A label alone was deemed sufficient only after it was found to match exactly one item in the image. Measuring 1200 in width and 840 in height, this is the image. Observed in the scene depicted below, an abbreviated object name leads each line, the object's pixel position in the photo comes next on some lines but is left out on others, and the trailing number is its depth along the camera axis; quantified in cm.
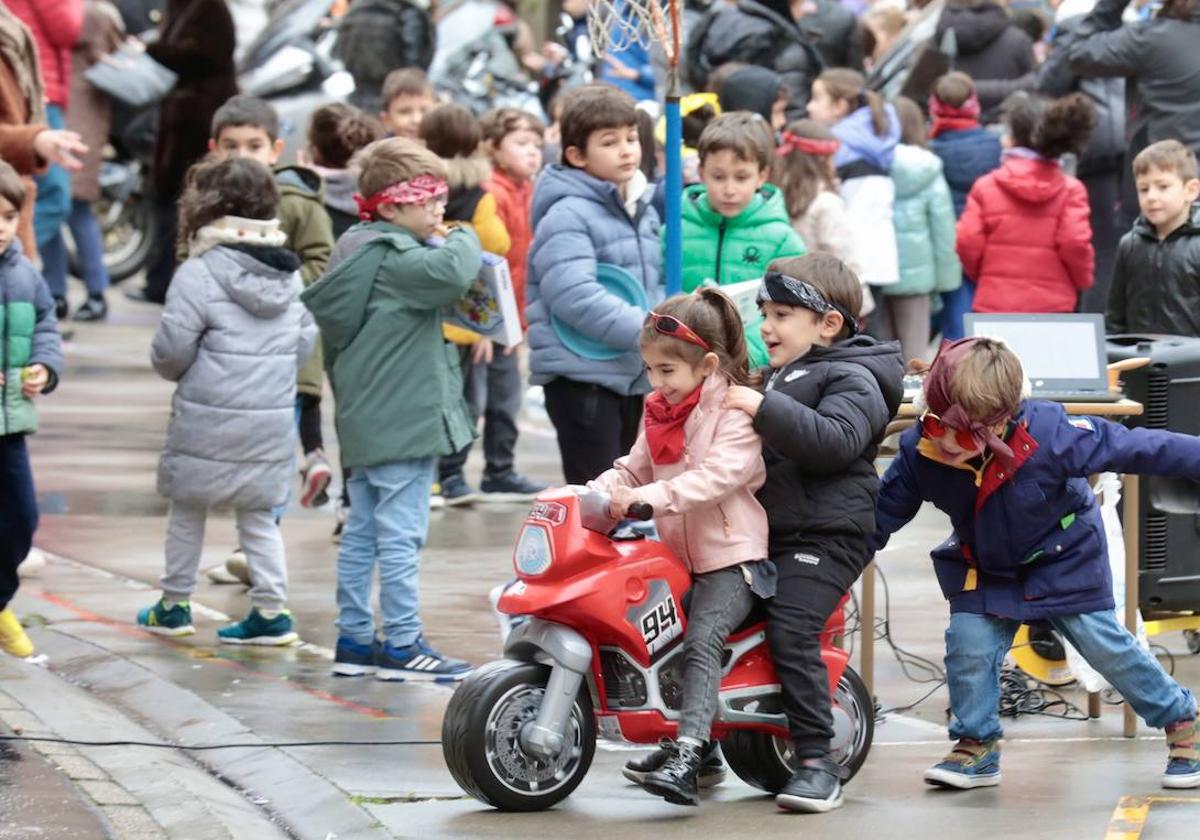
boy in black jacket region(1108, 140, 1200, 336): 1845
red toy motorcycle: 1237
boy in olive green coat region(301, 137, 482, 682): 1612
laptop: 1478
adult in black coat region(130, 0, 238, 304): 3203
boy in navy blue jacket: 1282
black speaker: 1530
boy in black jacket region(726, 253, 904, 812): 1255
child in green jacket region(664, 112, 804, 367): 1659
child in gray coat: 1700
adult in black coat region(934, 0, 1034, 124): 3123
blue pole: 1602
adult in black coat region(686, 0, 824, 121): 2958
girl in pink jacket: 1242
